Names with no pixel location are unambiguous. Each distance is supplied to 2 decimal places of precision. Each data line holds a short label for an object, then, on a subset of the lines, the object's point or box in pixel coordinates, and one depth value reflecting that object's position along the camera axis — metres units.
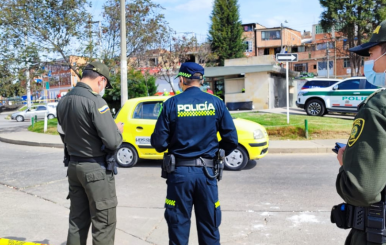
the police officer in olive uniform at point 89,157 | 3.08
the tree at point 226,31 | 47.19
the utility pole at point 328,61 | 53.34
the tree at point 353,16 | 28.09
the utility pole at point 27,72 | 17.17
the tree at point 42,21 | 16.53
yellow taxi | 7.97
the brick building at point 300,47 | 57.78
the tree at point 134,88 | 19.53
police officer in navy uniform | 2.98
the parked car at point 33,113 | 30.86
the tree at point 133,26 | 18.62
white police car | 15.18
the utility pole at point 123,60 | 13.65
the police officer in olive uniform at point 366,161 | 1.66
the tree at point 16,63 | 17.02
